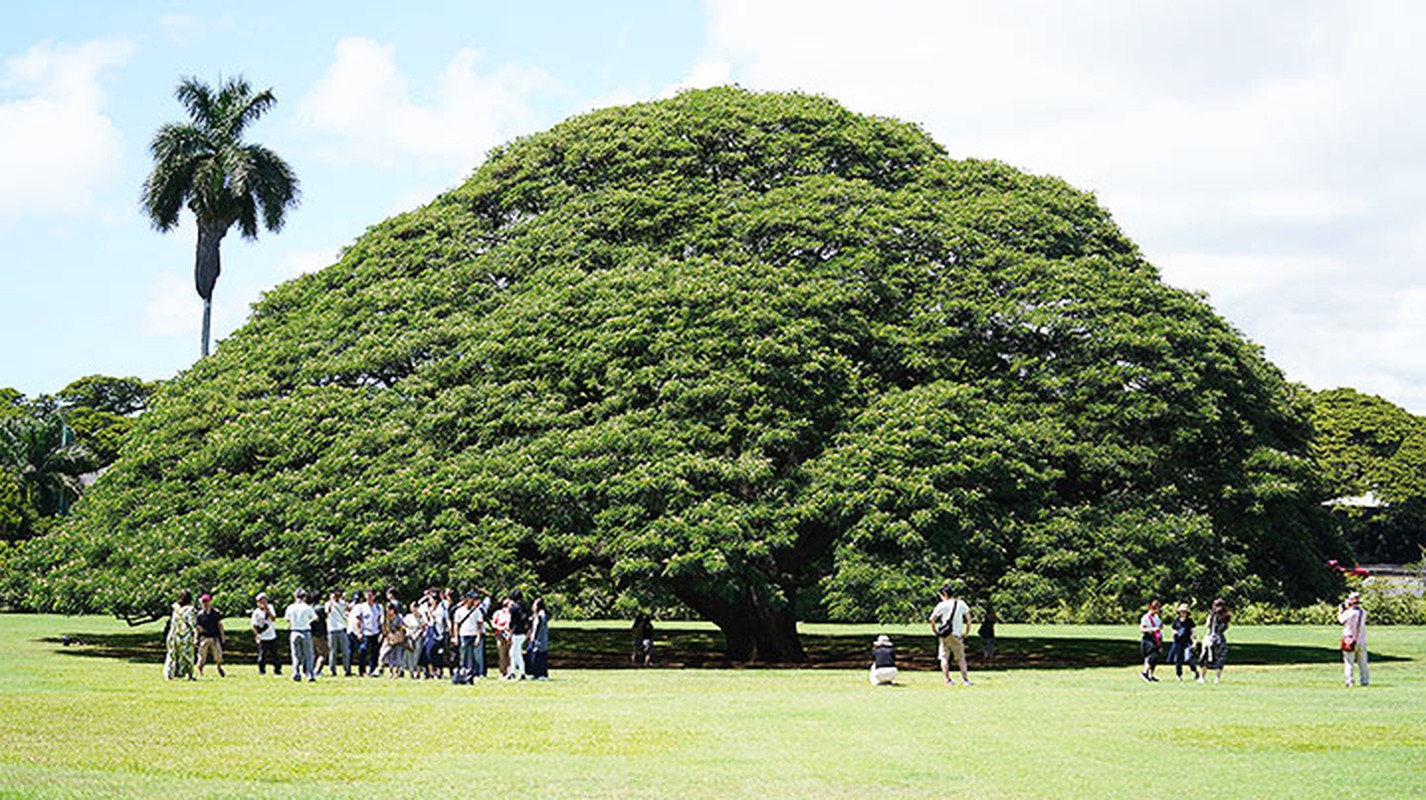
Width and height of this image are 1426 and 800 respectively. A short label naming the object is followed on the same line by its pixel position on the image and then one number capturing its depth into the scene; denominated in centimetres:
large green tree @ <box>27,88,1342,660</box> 3059
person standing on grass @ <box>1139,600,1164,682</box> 2873
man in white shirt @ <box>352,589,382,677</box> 2812
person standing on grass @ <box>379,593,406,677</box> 2811
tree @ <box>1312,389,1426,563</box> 9550
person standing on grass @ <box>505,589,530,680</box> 2681
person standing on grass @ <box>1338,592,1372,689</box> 2472
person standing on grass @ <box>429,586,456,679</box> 2755
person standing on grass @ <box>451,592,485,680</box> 2608
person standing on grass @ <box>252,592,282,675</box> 2784
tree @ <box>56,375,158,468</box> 8625
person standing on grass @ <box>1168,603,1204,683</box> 2940
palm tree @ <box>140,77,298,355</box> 6159
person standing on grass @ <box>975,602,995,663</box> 3609
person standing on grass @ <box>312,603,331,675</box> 2905
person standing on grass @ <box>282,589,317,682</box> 2631
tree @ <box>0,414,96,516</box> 6662
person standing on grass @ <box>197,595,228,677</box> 2652
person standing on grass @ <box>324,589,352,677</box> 2786
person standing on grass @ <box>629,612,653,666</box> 3303
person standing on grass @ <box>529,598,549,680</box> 2719
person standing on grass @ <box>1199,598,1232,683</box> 2803
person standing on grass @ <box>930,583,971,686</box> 2573
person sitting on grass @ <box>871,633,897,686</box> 2577
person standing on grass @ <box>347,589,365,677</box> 2831
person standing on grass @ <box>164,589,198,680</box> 2581
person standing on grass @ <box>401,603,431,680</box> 2791
